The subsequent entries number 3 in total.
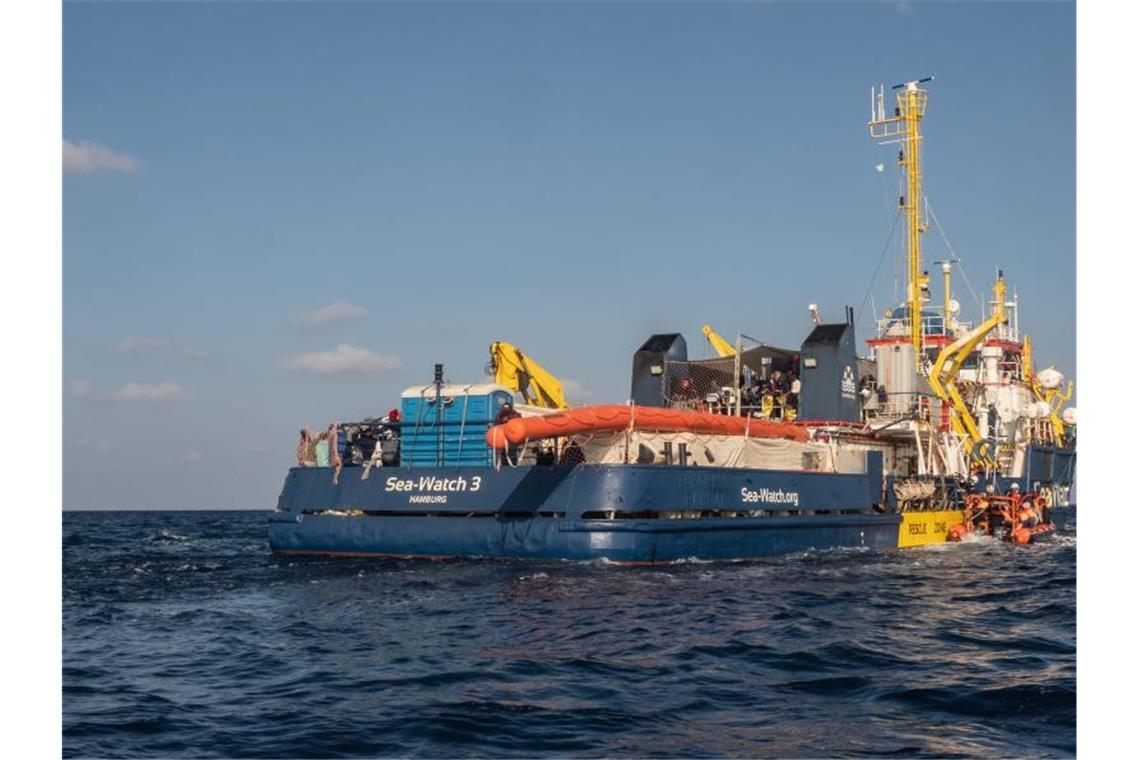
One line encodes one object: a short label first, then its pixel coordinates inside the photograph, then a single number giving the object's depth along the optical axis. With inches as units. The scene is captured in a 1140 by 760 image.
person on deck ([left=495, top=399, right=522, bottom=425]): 986.1
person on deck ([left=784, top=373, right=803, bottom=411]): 1311.5
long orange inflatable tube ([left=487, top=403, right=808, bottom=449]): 903.1
